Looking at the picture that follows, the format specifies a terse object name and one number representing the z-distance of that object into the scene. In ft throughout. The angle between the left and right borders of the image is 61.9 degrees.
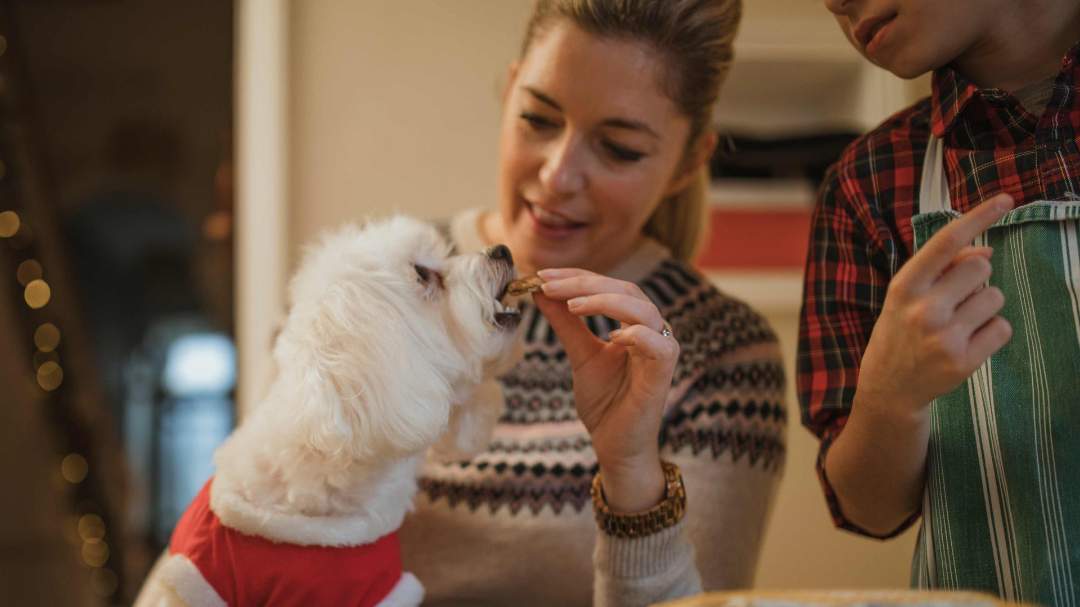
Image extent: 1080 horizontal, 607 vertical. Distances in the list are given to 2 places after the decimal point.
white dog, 3.27
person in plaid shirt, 2.53
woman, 4.08
